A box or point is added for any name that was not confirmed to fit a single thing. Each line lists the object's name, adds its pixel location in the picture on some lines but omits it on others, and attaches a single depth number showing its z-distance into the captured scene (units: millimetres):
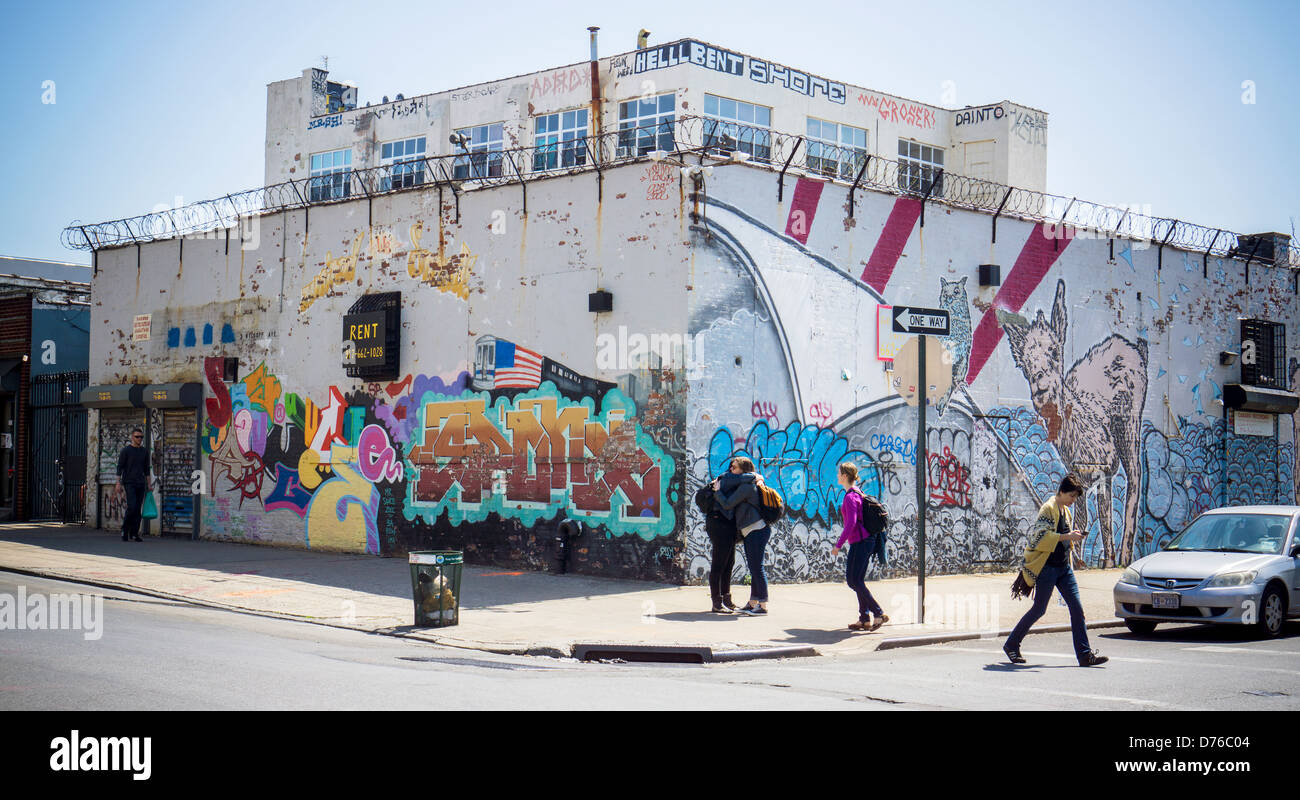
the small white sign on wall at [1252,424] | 24625
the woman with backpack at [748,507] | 13508
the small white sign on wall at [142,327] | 24172
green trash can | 12414
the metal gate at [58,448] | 25672
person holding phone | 10828
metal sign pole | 13320
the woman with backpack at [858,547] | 12812
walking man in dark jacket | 21781
